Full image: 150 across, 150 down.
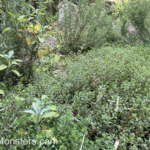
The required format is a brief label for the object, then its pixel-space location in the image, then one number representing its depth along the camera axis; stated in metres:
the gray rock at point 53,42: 3.96
